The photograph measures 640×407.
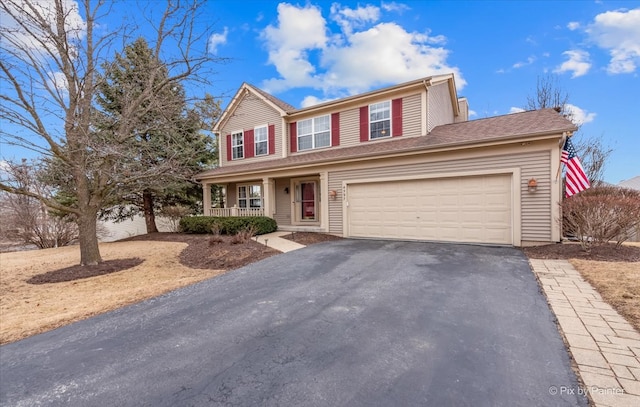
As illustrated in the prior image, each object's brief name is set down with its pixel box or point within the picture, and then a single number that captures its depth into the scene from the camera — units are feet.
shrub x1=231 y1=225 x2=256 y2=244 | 29.50
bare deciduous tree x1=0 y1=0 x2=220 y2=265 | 21.03
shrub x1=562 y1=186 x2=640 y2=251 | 20.66
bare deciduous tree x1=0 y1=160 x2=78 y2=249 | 47.44
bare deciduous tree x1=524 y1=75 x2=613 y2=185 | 51.08
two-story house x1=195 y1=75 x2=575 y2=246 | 25.30
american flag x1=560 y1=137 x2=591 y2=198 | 25.93
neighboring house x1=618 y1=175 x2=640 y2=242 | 69.27
